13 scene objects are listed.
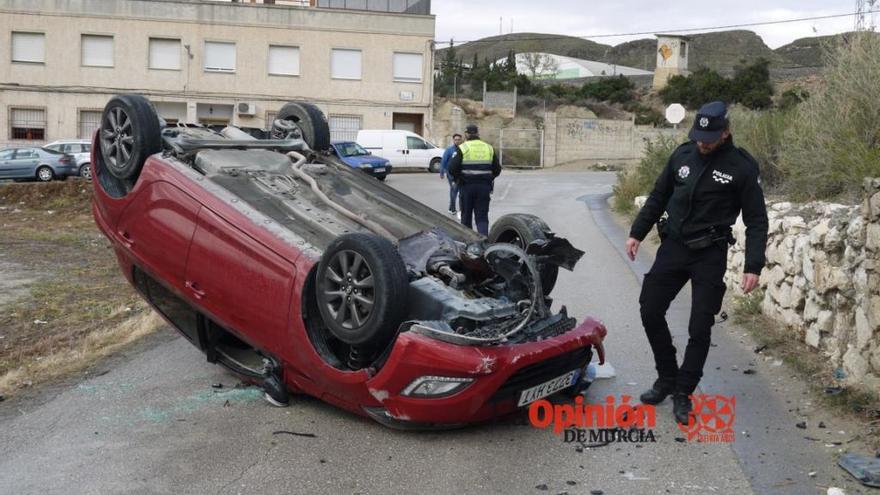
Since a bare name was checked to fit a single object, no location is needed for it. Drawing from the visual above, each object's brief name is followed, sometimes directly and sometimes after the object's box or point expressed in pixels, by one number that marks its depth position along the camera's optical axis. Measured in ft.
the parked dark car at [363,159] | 97.45
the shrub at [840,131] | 24.88
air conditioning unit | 133.59
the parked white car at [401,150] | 115.96
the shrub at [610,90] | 180.14
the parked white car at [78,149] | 100.12
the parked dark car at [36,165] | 98.37
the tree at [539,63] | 258.78
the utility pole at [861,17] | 30.35
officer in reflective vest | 37.86
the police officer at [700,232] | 16.62
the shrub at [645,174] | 54.95
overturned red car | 15.56
